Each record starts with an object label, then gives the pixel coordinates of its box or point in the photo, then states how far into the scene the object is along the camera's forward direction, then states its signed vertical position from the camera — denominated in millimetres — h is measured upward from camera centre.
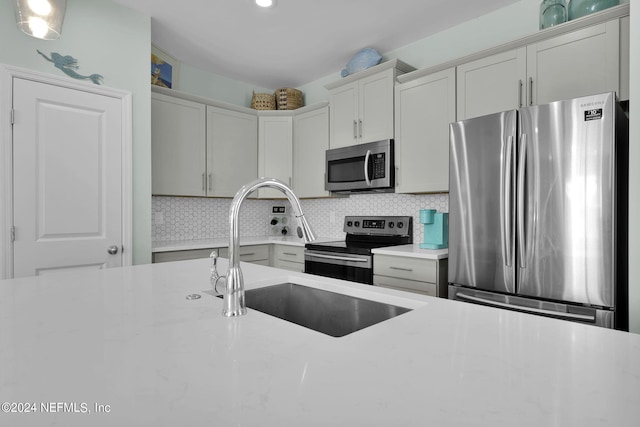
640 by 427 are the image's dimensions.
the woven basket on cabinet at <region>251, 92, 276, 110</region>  4133 +1285
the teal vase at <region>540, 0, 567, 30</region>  2289 +1282
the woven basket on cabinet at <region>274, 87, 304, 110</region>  4121 +1316
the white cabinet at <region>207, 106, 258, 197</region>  3660 +672
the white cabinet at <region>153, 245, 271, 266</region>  3084 -372
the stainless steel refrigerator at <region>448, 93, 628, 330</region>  1679 +19
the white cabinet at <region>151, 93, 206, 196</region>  3264 +634
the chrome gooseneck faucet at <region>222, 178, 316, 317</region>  959 -90
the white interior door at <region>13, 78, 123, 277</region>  2344 +241
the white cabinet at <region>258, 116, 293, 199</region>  4051 +758
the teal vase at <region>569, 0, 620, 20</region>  2139 +1249
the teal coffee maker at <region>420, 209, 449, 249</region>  2738 -96
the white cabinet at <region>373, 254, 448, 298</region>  2467 -426
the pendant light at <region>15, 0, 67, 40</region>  1308 +726
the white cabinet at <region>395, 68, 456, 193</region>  2723 +656
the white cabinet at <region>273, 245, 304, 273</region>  3594 -439
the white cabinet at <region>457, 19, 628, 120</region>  2016 +886
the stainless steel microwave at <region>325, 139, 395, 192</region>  3061 +416
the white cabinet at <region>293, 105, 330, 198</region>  3727 +675
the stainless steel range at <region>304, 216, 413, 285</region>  2891 -273
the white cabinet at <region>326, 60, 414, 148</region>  3080 +986
